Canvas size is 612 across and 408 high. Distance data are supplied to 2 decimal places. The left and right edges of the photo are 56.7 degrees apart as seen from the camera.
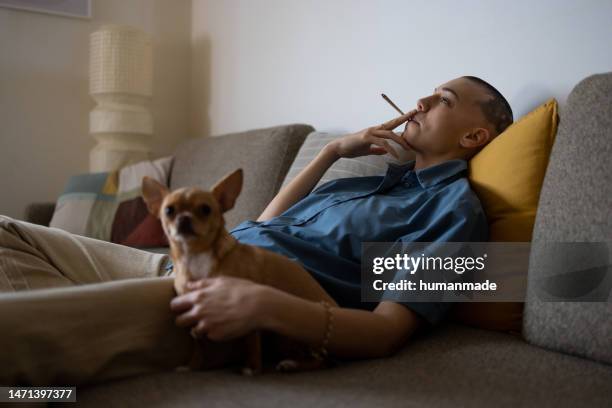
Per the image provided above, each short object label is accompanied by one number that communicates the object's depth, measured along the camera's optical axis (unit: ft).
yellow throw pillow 3.58
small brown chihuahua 2.50
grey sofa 2.48
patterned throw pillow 7.69
